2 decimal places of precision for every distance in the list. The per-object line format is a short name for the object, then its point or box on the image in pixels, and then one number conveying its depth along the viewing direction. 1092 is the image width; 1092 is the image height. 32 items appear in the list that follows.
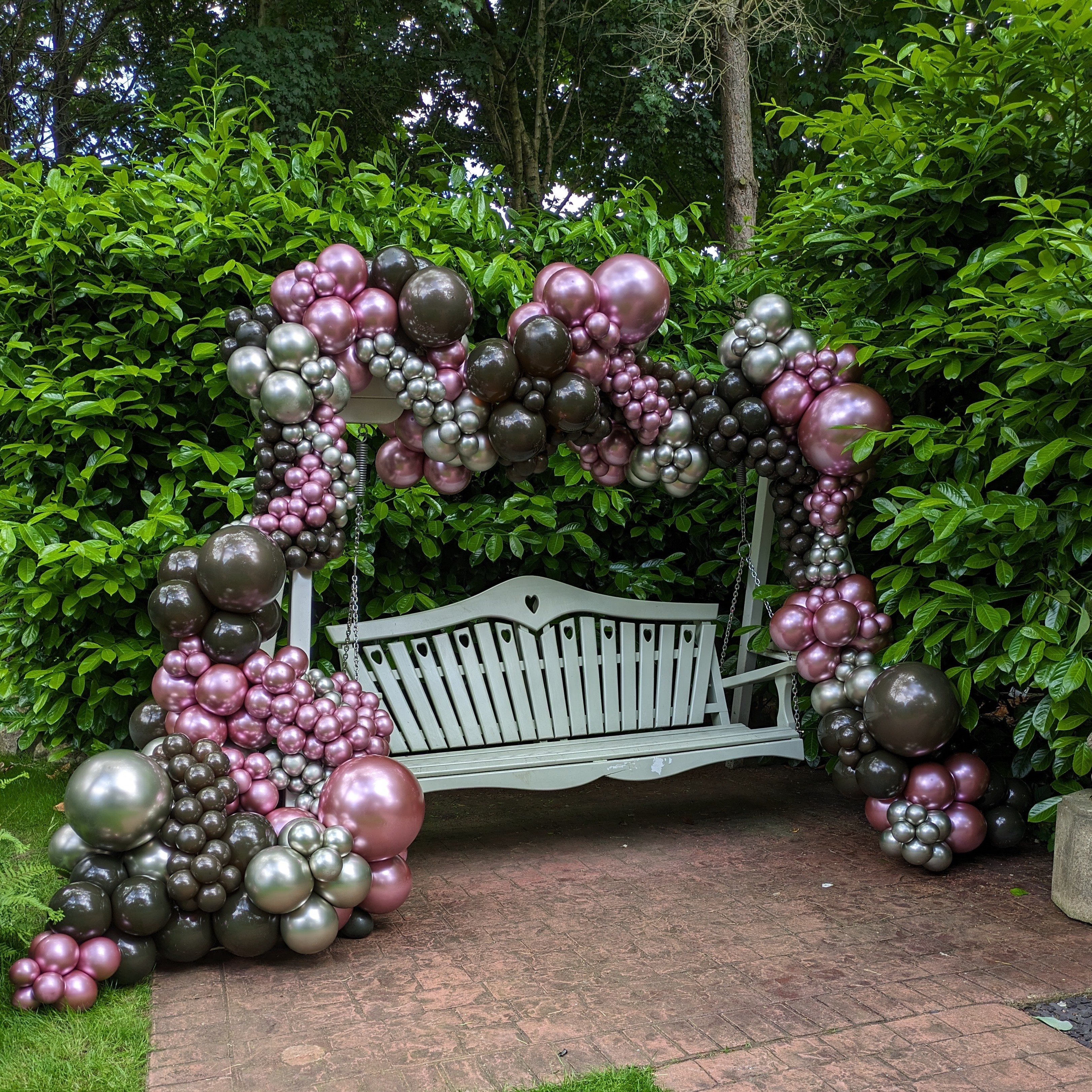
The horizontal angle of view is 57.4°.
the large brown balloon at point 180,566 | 3.60
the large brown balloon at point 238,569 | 3.48
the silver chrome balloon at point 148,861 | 3.15
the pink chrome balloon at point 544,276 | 3.99
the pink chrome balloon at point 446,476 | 4.03
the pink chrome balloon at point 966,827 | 4.08
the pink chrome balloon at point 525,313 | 3.95
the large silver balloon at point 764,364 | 4.26
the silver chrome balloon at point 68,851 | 3.21
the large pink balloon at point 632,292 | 3.96
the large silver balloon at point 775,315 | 4.27
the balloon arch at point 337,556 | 3.16
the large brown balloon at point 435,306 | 3.68
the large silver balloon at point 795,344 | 4.29
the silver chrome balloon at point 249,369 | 3.65
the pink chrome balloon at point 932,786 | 4.07
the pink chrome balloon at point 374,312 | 3.75
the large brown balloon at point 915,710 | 3.94
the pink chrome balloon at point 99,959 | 2.95
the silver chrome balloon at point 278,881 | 3.16
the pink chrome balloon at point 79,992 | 2.88
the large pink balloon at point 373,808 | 3.44
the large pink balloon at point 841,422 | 4.14
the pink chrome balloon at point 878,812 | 4.16
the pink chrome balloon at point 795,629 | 4.43
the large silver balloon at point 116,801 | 3.03
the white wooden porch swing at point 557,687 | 4.48
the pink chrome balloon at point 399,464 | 4.09
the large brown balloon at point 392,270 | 3.80
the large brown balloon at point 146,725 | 3.63
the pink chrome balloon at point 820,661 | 4.41
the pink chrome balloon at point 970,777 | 4.09
